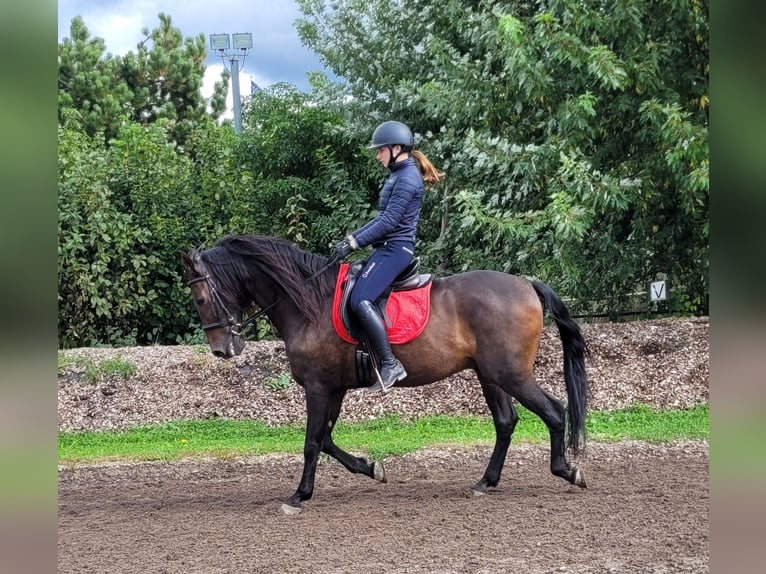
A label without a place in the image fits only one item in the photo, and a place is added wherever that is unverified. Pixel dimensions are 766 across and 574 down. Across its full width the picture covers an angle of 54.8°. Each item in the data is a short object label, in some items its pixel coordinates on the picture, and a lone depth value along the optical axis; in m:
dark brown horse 5.75
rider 5.54
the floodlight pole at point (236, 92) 16.27
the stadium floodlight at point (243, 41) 15.35
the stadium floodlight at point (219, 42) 15.21
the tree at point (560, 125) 8.46
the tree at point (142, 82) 22.34
